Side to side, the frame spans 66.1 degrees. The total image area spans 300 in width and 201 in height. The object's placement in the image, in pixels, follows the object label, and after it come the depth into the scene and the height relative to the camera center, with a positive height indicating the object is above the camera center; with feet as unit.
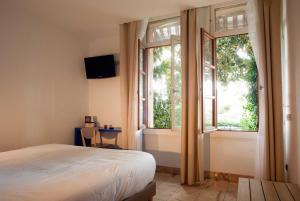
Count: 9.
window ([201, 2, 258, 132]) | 11.91 +1.94
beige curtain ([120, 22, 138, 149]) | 13.04 +1.73
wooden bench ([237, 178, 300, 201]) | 6.23 -2.37
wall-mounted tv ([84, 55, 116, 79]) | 14.79 +2.85
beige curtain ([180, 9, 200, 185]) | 11.39 +0.51
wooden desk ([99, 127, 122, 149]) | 14.05 -1.57
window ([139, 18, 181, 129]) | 13.76 +2.23
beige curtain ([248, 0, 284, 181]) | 9.40 +0.76
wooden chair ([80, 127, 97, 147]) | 13.58 -1.35
